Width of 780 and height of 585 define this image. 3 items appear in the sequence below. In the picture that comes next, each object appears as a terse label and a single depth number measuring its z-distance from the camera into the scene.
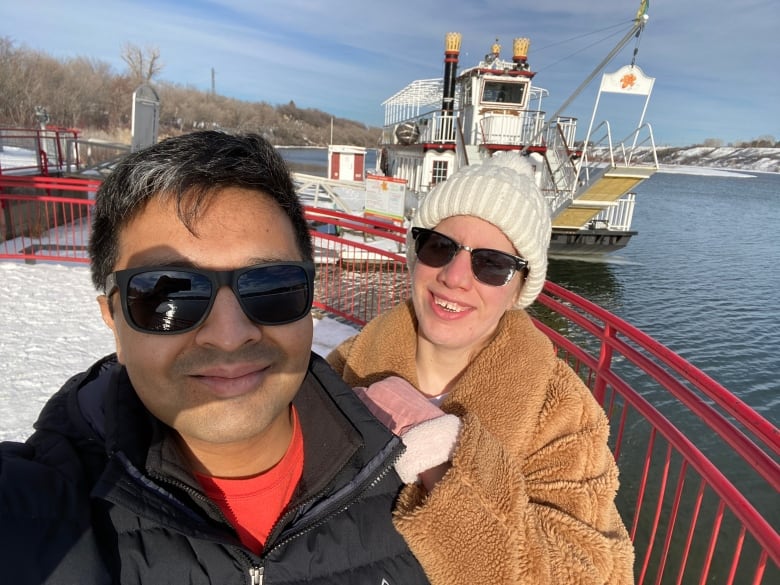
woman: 0.38
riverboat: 9.38
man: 0.34
